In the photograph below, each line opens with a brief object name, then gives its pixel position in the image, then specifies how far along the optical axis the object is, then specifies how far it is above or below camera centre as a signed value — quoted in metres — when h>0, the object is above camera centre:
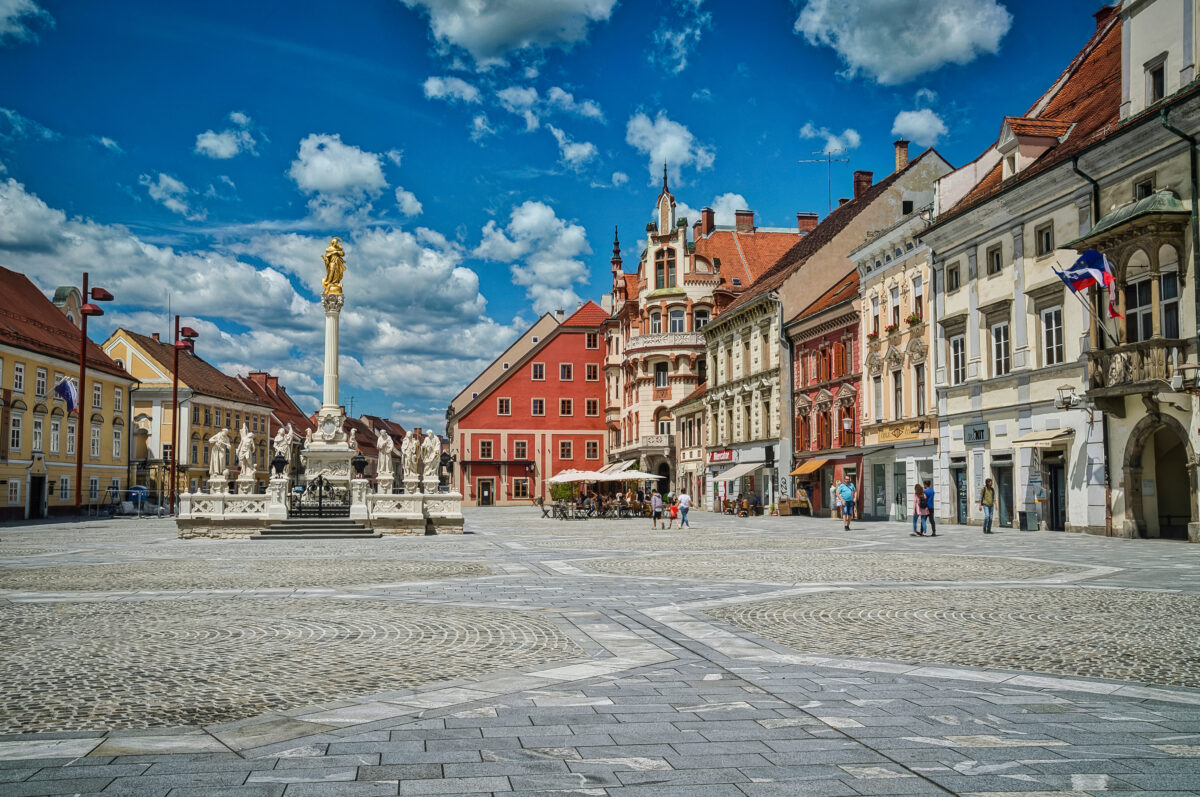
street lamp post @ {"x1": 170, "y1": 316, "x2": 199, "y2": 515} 57.47 +7.32
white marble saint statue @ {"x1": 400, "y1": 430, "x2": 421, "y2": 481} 36.12 +0.43
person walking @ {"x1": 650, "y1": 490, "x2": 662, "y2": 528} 37.97 -1.50
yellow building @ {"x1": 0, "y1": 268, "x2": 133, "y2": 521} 52.88 +3.20
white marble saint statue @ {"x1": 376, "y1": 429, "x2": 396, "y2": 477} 36.54 +0.48
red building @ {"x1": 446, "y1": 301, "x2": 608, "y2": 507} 82.19 +3.74
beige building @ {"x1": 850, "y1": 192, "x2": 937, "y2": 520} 38.19 +3.90
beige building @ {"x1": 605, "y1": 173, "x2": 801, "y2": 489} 67.62 +10.99
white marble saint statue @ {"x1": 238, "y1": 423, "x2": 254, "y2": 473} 34.28 +0.53
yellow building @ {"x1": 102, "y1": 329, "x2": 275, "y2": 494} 76.19 +4.45
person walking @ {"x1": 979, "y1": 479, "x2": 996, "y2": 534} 30.11 -1.19
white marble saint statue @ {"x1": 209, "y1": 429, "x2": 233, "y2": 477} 33.50 +0.45
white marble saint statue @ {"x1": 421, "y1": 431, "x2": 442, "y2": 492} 33.41 +0.33
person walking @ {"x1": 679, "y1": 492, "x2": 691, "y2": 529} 37.75 -1.49
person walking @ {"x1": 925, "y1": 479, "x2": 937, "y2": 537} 29.41 -1.14
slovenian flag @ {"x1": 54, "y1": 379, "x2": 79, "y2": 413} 50.59 +3.89
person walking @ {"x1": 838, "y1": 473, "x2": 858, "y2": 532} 33.81 -1.14
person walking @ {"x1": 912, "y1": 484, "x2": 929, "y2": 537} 29.47 -1.16
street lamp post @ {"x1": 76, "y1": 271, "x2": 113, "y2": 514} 48.38 +7.73
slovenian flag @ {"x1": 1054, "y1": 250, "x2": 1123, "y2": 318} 25.30 +4.91
